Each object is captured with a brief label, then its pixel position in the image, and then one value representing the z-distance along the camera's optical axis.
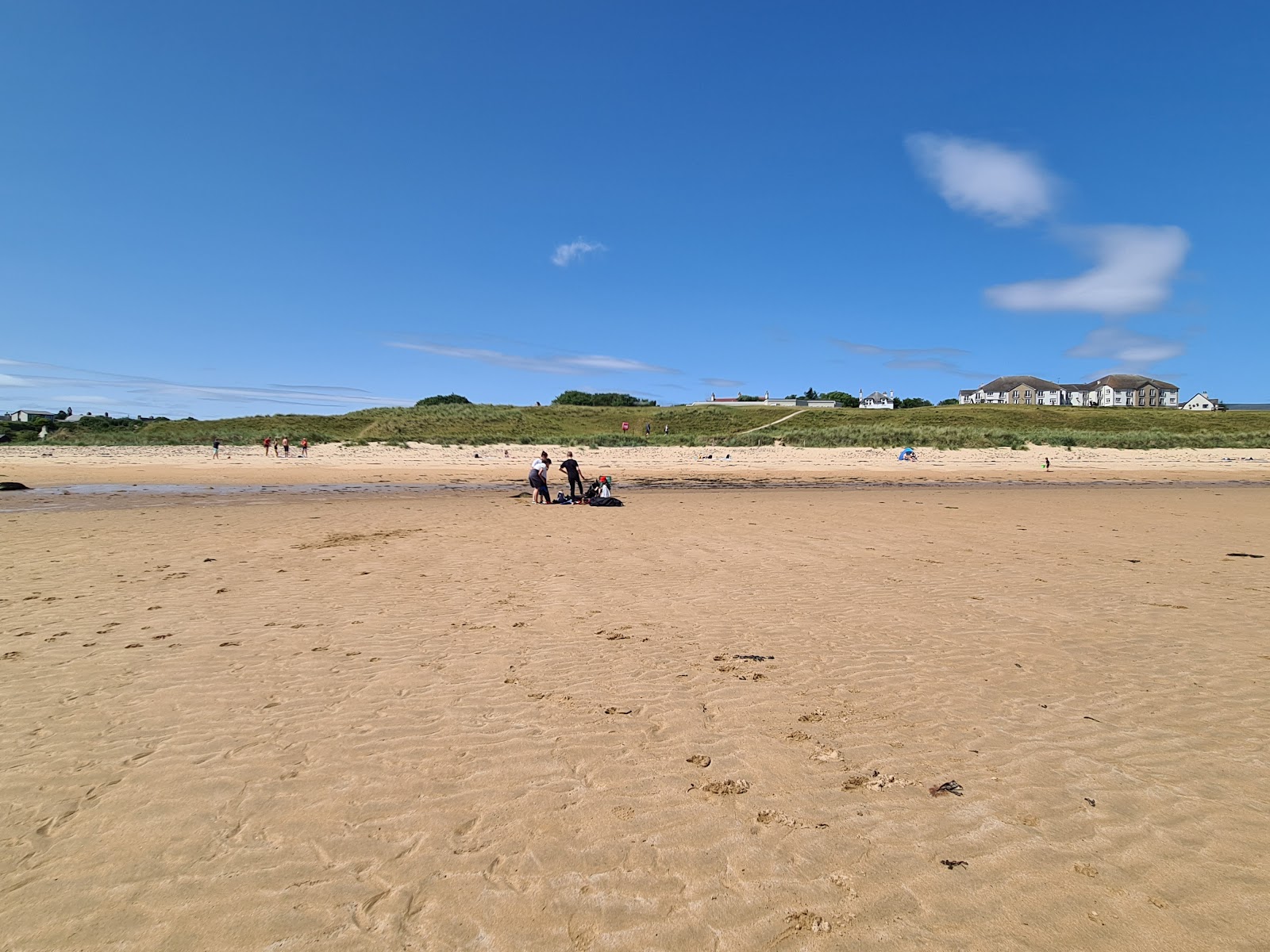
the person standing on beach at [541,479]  18.73
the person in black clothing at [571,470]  19.03
